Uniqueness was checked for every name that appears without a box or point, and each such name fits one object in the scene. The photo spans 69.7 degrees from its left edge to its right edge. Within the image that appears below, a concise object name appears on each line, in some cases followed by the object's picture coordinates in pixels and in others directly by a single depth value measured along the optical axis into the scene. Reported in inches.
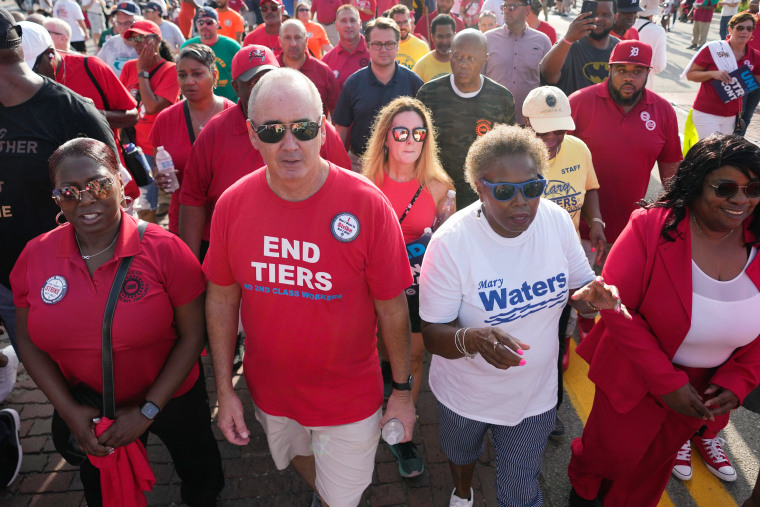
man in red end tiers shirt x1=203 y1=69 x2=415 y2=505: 90.3
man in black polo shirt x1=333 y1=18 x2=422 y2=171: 207.5
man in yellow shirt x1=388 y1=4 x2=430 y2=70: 290.2
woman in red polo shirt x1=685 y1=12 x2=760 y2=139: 244.1
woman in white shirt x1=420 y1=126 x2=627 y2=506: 96.3
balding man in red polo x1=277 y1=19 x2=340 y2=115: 239.1
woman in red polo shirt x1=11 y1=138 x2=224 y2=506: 94.9
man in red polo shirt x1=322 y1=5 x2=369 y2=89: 271.4
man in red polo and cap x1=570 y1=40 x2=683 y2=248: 164.7
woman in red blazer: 98.2
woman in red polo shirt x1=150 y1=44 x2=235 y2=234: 163.6
